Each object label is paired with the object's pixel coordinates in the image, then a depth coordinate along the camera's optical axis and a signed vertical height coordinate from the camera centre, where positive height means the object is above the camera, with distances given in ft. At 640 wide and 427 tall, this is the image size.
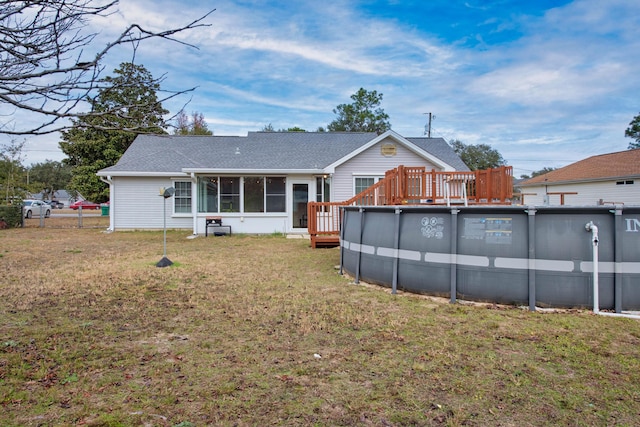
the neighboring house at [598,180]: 66.69 +6.67
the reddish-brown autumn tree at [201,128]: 115.98 +29.99
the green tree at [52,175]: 211.61 +22.63
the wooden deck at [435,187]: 30.60 +2.29
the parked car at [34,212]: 81.51 +0.43
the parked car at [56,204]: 188.48 +4.95
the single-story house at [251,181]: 51.11 +4.66
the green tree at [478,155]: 158.40 +25.68
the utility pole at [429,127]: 118.16 +27.87
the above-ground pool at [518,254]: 15.53 -1.81
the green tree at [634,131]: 121.39 +27.28
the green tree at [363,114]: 134.92 +36.94
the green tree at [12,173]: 69.46 +7.77
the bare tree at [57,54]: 7.21 +3.31
